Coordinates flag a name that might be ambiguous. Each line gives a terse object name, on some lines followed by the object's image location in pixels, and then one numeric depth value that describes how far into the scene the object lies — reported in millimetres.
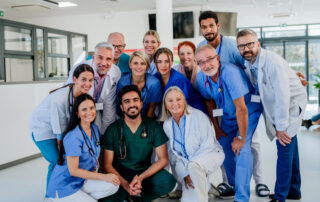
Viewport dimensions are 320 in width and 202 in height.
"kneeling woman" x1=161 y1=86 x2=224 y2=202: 2520
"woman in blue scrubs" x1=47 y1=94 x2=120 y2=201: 2318
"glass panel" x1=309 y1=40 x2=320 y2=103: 11930
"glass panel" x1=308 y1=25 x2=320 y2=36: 11898
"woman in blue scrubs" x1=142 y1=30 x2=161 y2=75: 3111
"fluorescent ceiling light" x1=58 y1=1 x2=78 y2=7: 7844
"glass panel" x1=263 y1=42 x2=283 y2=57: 12248
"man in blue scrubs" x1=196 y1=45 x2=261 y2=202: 2473
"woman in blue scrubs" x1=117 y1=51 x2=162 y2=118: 2697
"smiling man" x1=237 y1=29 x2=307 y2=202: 2354
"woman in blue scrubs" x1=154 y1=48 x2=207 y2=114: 2736
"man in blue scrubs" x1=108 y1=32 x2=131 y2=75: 3158
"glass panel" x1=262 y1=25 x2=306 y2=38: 12031
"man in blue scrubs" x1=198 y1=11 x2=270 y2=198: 2818
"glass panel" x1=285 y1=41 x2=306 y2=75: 12016
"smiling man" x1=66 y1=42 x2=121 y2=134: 2675
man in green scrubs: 2549
